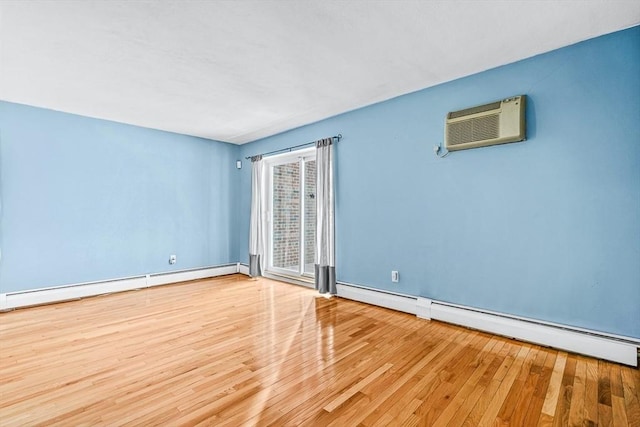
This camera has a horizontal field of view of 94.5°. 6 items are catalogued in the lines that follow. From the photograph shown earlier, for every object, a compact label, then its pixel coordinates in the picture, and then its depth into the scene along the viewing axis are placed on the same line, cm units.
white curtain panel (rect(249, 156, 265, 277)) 524
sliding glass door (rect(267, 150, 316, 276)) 486
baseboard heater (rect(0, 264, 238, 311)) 360
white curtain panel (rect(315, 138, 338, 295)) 405
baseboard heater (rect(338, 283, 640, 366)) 220
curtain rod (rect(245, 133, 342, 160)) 411
